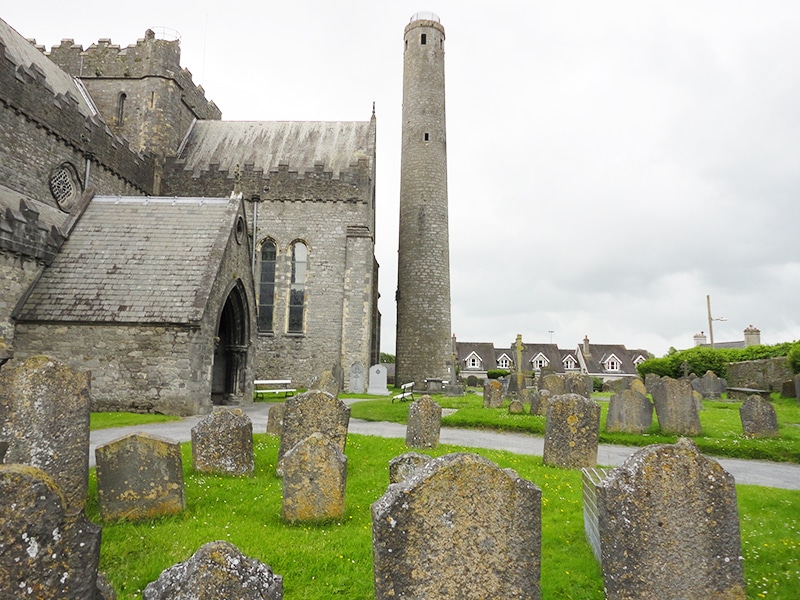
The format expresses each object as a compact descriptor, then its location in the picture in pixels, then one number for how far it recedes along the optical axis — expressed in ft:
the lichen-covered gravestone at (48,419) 16.28
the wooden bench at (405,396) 56.63
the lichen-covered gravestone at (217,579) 7.18
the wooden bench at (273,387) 63.54
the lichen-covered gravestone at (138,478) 16.33
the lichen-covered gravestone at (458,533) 9.05
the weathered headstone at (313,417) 23.45
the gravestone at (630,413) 37.04
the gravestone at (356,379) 69.82
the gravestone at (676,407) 35.78
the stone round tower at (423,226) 85.92
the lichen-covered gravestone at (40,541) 7.49
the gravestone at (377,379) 73.10
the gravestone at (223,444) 21.90
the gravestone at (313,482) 17.08
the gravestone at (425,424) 29.04
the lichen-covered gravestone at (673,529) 9.87
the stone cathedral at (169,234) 40.96
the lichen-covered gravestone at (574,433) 25.00
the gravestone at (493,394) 53.83
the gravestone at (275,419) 32.74
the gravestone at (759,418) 34.68
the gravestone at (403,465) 16.43
